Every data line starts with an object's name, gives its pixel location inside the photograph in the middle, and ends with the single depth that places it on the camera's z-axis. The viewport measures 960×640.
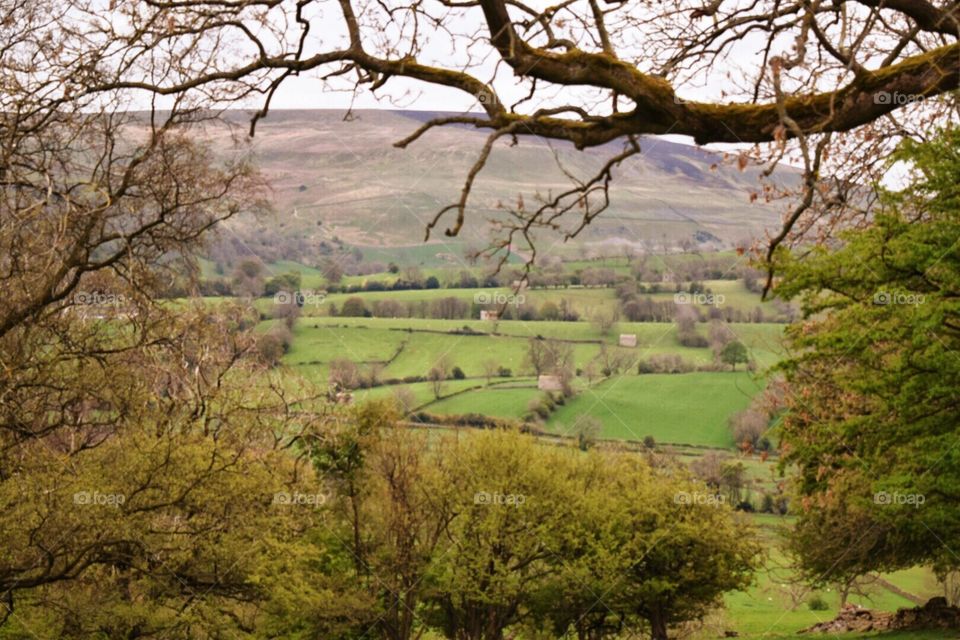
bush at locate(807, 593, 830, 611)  69.75
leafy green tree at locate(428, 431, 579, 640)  44.56
